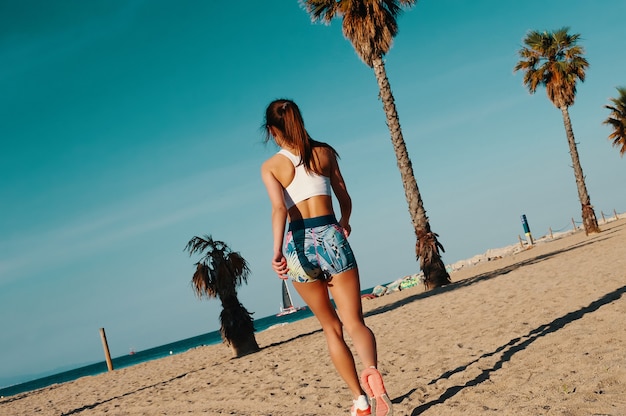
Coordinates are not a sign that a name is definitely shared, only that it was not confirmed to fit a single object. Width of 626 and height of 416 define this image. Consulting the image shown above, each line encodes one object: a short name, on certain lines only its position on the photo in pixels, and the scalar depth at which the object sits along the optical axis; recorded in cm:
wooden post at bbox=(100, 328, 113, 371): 2070
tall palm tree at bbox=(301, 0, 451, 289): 1686
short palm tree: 1240
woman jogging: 350
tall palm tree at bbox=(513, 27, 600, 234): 2789
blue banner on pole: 3828
